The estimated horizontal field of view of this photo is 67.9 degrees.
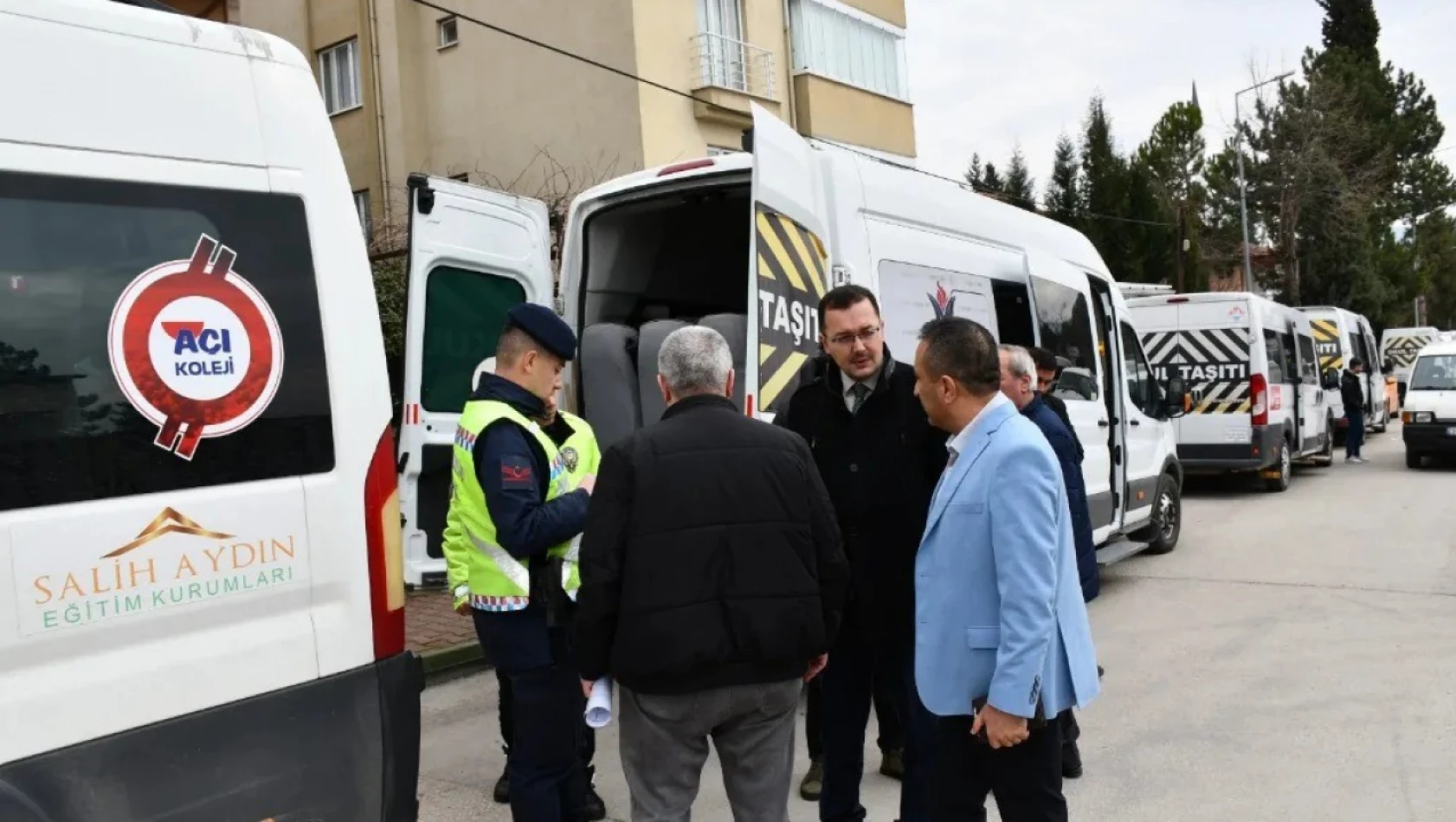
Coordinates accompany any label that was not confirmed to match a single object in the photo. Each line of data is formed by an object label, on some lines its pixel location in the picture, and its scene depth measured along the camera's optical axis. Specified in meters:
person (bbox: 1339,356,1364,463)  15.98
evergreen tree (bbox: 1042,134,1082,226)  35.12
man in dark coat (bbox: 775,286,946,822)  3.69
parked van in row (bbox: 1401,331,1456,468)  14.33
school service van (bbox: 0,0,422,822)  2.21
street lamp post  29.25
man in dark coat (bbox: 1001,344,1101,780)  4.16
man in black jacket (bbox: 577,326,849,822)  2.59
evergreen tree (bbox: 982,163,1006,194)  38.87
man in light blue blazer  2.57
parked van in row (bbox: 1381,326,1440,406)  29.56
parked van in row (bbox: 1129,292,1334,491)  12.70
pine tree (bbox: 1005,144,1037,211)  37.94
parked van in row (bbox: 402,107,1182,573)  4.41
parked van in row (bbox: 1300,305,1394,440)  19.08
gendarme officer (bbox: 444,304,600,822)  3.29
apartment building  15.39
